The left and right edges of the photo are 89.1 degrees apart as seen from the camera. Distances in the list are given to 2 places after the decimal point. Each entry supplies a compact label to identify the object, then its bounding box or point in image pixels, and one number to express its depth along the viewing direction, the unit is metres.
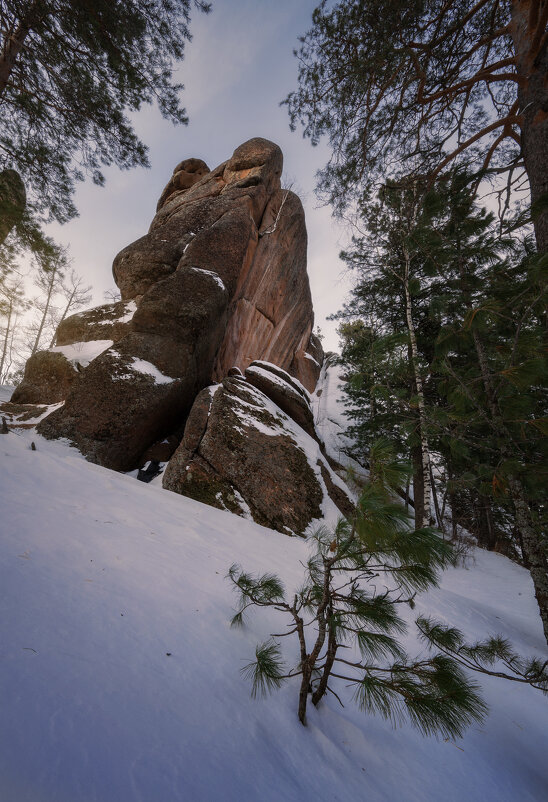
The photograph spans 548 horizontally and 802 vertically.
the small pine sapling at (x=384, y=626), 1.22
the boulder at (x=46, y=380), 8.56
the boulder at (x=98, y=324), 10.03
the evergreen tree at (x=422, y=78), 3.32
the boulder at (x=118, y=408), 6.35
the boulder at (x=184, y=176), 16.94
